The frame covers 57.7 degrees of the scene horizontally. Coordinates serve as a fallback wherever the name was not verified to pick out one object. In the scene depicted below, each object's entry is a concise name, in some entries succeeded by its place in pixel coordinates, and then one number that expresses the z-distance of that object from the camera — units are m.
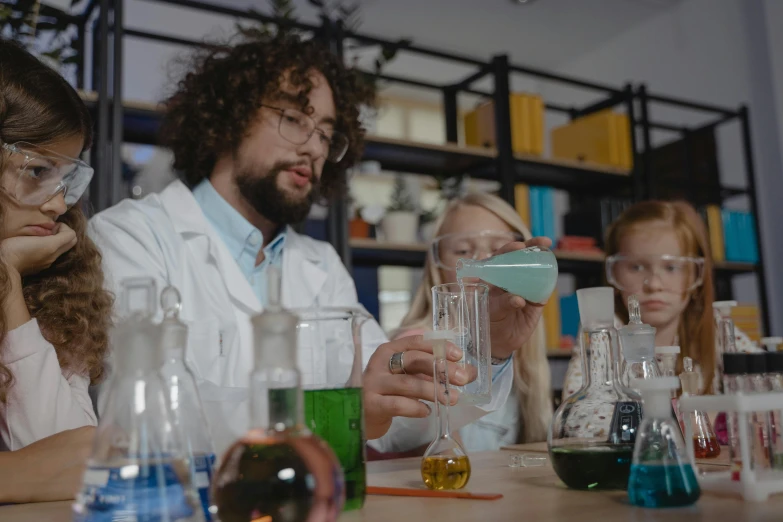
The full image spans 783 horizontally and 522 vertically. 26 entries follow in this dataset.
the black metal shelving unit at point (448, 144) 2.51
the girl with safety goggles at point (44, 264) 1.04
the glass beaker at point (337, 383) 0.64
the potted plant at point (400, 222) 3.20
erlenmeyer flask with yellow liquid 0.79
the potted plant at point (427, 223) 3.38
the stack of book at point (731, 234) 4.16
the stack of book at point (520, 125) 3.51
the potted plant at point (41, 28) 2.39
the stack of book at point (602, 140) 3.84
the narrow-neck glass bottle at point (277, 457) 0.49
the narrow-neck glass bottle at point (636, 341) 0.84
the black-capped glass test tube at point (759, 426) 0.68
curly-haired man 1.76
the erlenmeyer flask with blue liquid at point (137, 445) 0.50
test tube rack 0.67
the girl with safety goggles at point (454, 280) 1.89
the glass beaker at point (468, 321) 0.84
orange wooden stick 0.73
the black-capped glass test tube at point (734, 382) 0.70
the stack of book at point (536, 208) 3.45
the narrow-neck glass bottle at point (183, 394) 0.55
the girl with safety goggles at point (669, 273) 2.01
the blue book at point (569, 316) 3.59
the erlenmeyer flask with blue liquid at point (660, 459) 0.64
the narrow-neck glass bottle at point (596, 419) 0.75
